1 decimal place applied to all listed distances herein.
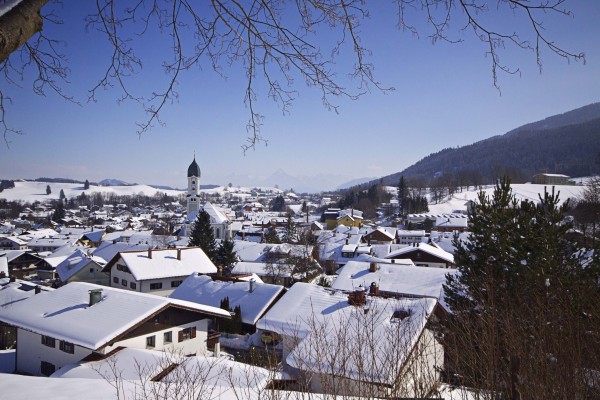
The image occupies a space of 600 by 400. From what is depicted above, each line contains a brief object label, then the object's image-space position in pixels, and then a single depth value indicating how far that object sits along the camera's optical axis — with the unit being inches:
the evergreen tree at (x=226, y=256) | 1442.1
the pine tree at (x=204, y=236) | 1572.3
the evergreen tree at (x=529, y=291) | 131.2
